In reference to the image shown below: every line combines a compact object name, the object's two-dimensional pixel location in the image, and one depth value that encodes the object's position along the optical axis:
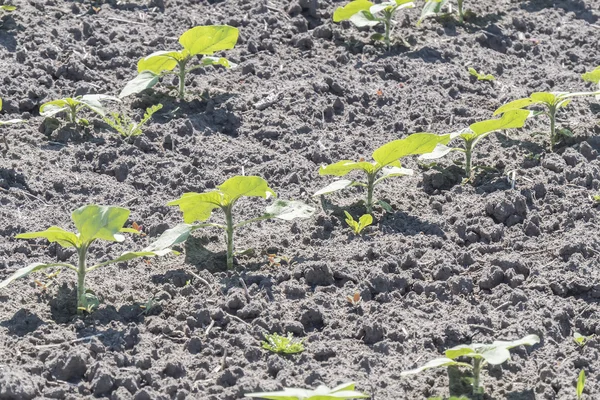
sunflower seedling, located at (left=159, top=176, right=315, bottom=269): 7.07
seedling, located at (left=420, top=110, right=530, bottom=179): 8.37
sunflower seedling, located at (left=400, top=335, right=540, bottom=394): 5.79
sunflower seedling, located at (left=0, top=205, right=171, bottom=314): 6.57
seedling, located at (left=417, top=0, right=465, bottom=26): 10.82
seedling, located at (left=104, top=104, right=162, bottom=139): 8.87
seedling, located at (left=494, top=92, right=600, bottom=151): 8.70
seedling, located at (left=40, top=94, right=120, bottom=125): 8.83
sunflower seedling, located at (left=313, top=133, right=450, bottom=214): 7.76
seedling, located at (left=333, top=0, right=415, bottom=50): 10.49
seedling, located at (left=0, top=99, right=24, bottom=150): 8.42
